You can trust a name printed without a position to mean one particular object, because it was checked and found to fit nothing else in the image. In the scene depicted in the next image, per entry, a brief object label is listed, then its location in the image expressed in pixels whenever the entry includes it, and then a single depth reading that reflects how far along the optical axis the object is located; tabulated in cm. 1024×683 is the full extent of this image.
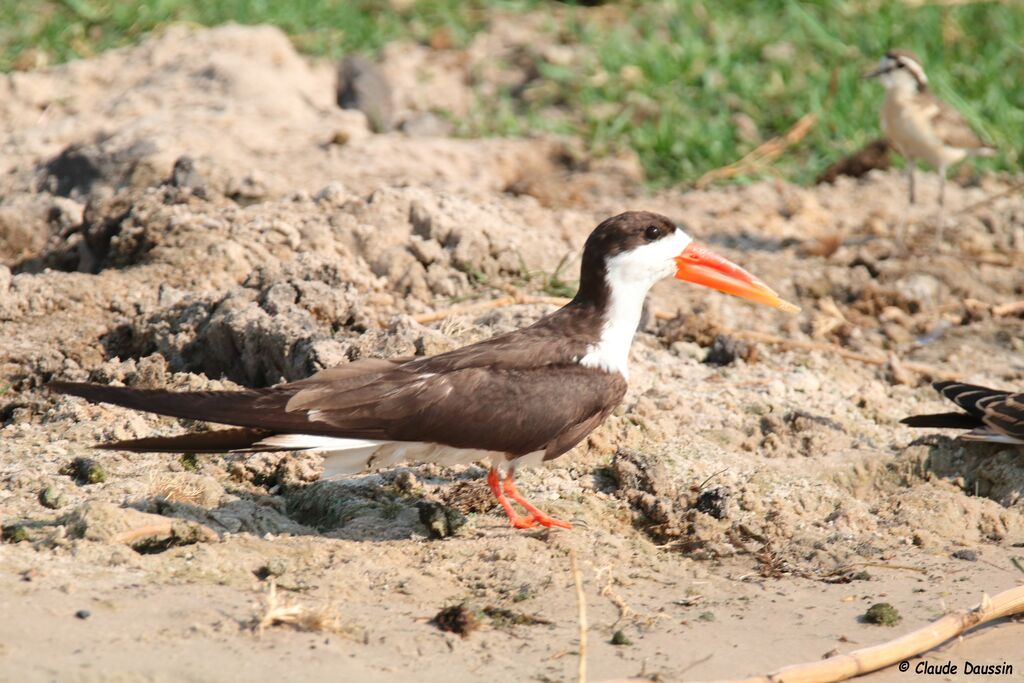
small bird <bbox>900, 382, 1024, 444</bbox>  959
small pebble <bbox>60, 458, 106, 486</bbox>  853
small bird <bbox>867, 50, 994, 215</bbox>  1429
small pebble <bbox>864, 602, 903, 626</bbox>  772
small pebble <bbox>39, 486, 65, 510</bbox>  816
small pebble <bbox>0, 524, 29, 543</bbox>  760
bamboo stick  689
